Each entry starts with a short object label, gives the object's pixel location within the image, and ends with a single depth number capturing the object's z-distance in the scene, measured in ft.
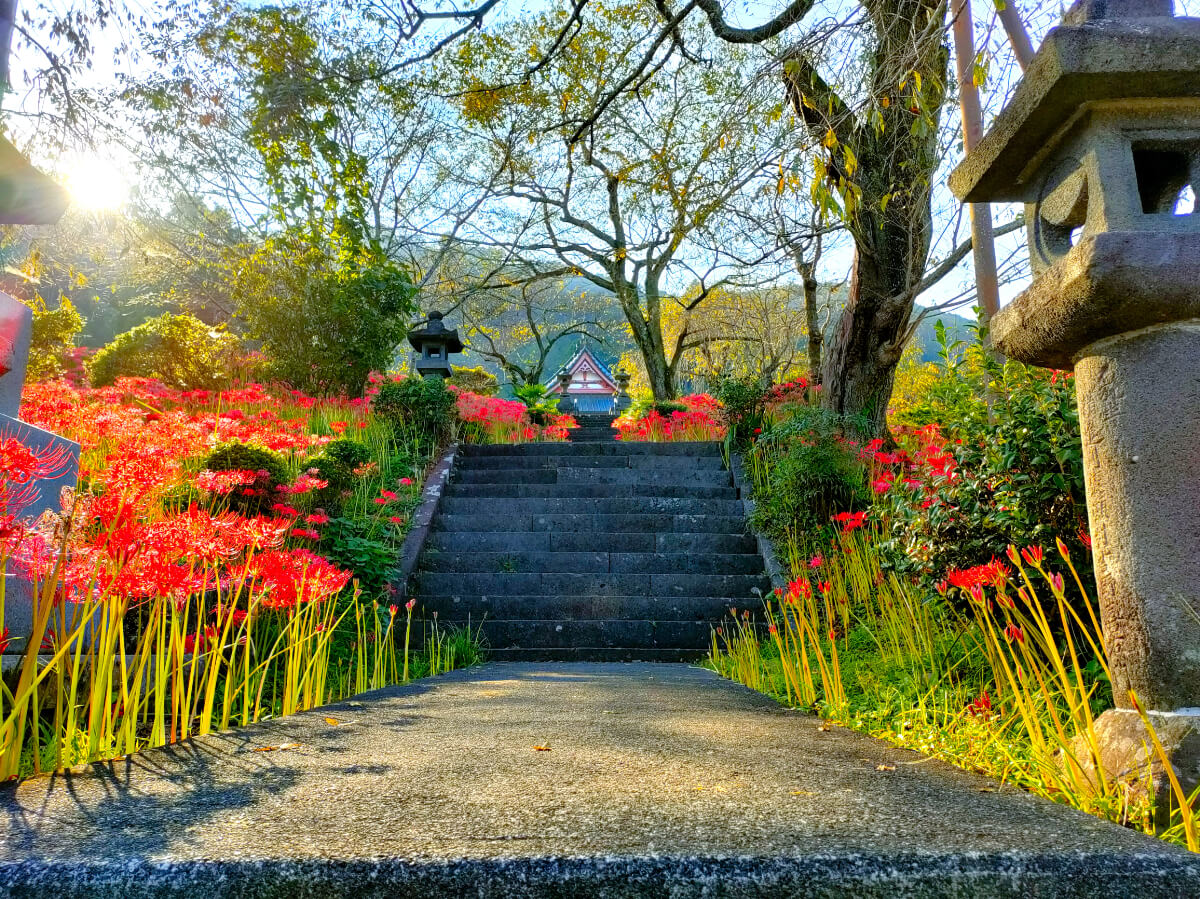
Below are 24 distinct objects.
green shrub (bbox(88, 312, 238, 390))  35.09
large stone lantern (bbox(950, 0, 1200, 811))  5.14
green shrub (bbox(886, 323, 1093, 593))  8.17
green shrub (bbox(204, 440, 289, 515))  15.60
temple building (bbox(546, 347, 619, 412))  107.65
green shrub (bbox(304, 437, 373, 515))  18.47
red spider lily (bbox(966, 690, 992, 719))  6.81
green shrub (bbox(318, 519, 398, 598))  15.28
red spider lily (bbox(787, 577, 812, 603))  9.87
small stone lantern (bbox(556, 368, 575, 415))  86.58
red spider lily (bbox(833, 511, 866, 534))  12.67
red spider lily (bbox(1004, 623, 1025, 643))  5.84
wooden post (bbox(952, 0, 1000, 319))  24.77
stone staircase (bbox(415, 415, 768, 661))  17.42
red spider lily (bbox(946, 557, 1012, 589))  5.98
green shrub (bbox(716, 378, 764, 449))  26.86
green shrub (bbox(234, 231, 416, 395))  35.55
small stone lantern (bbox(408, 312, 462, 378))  41.16
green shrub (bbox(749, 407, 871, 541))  18.69
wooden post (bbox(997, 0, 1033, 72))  16.28
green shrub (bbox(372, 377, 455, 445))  27.63
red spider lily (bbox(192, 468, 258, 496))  9.93
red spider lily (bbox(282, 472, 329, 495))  15.19
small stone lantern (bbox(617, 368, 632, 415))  86.02
